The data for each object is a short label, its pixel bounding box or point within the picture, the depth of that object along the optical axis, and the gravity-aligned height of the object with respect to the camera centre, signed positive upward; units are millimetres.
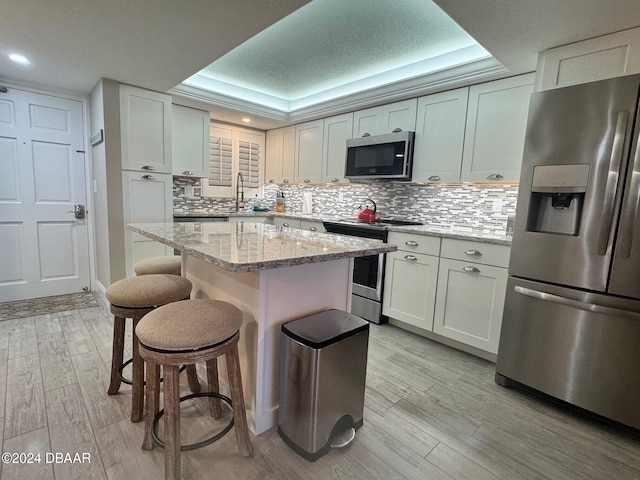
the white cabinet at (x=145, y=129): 2969 +615
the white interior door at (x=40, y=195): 3105 -65
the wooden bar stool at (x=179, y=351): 1182 -574
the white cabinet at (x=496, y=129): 2465 +661
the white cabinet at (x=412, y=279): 2637 -607
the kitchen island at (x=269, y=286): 1422 -424
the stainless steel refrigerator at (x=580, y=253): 1638 -199
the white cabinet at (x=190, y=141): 3668 +639
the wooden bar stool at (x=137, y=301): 1579 -526
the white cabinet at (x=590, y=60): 1711 +886
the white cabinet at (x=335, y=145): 3674 +684
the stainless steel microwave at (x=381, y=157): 3055 +492
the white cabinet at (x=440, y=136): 2779 +655
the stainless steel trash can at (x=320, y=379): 1382 -783
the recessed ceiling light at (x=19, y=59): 2422 +985
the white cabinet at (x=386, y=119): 3088 +887
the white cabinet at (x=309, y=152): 4010 +650
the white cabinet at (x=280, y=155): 4402 +647
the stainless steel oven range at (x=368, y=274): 2957 -640
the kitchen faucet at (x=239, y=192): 4551 +102
